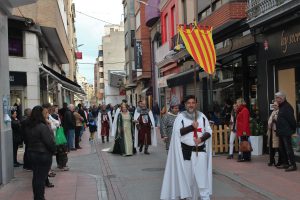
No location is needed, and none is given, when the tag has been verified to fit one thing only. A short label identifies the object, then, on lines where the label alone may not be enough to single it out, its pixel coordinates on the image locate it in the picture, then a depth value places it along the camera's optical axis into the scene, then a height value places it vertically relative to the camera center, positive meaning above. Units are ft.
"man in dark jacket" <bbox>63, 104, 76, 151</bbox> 53.36 -2.18
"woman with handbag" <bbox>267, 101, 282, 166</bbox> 35.47 -2.89
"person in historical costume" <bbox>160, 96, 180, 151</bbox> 36.25 -1.33
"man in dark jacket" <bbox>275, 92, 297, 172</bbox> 33.58 -1.87
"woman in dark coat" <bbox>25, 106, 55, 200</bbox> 23.44 -2.16
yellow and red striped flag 28.37 +3.55
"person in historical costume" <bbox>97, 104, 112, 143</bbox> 65.87 -2.64
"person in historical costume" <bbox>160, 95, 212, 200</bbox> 21.84 -2.73
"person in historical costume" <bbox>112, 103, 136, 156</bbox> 48.42 -3.10
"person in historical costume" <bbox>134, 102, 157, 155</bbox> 49.47 -2.56
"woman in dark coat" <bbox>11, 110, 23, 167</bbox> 39.48 -2.14
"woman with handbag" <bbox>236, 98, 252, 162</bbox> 38.99 -2.37
